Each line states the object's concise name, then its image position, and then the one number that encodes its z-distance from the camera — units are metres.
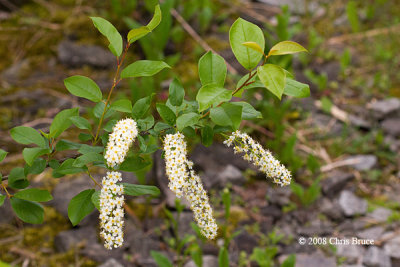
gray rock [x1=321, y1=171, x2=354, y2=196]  2.43
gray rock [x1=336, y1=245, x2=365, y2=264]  2.02
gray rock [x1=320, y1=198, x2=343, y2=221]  2.29
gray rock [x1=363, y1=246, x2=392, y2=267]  1.99
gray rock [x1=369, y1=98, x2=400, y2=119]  2.95
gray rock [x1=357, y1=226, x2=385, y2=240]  2.16
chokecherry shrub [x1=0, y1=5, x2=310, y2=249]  0.97
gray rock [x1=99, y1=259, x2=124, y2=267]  1.84
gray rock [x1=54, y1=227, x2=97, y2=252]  1.93
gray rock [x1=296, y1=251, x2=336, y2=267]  1.97
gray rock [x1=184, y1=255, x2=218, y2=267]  1.96
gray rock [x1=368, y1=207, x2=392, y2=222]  2.26
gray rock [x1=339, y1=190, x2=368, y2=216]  2.30
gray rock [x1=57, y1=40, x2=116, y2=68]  3.01
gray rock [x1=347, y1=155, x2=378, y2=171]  2.59
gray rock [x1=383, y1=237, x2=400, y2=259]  2.05
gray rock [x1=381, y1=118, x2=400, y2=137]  2.82
